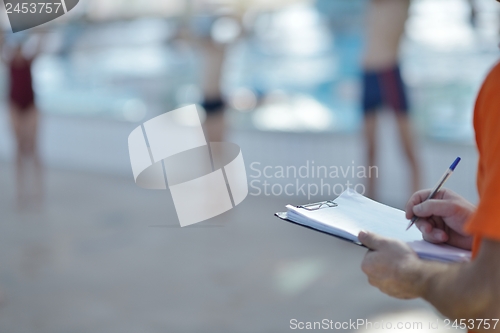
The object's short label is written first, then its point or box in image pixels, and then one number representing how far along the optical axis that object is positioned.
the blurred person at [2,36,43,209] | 4.51
